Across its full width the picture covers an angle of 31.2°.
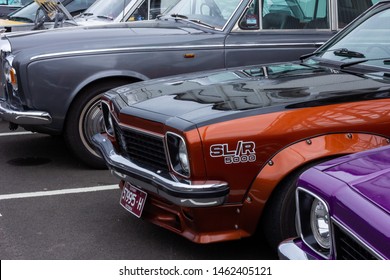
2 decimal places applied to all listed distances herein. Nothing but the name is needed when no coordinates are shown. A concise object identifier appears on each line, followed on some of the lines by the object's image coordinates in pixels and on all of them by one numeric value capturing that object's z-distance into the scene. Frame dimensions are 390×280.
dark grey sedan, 6.18
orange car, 3.84
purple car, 2.39
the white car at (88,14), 8.19
